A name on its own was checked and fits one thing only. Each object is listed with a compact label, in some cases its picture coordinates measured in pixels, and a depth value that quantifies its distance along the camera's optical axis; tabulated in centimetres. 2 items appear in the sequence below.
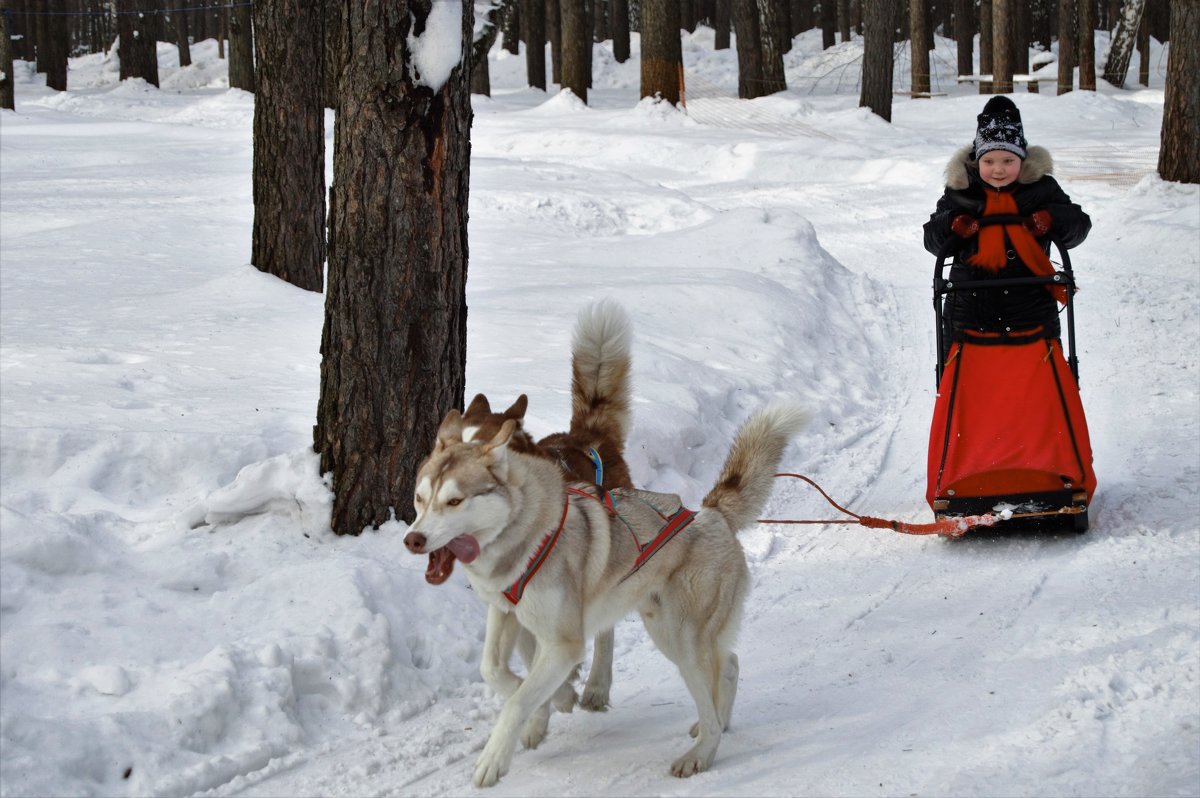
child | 626
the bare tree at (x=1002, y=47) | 2509
